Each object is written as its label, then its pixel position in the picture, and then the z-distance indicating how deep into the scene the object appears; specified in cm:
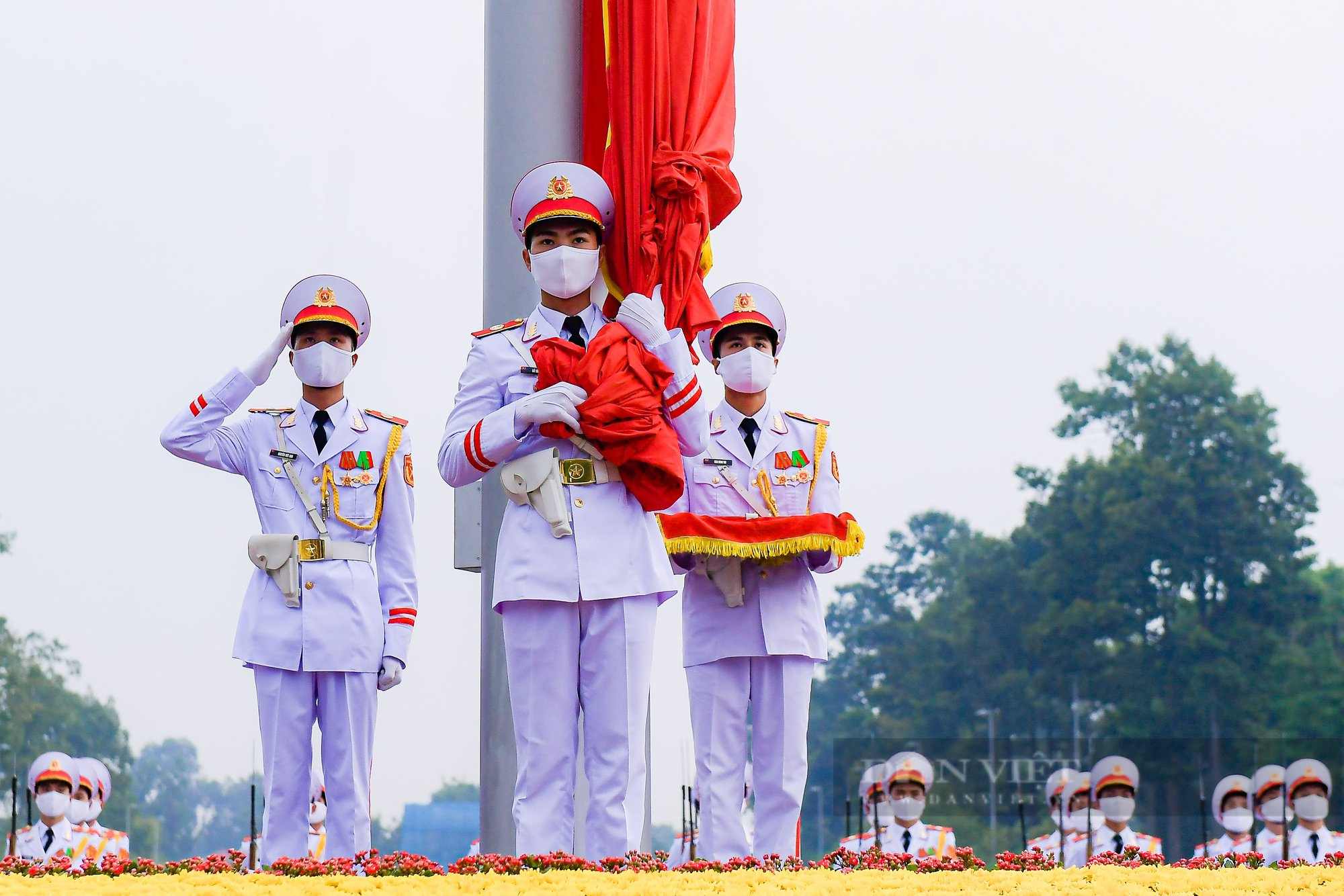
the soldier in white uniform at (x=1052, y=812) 1173
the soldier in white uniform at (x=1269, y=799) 1368
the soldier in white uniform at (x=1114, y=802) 1276
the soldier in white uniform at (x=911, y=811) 1191
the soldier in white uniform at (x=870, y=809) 911
